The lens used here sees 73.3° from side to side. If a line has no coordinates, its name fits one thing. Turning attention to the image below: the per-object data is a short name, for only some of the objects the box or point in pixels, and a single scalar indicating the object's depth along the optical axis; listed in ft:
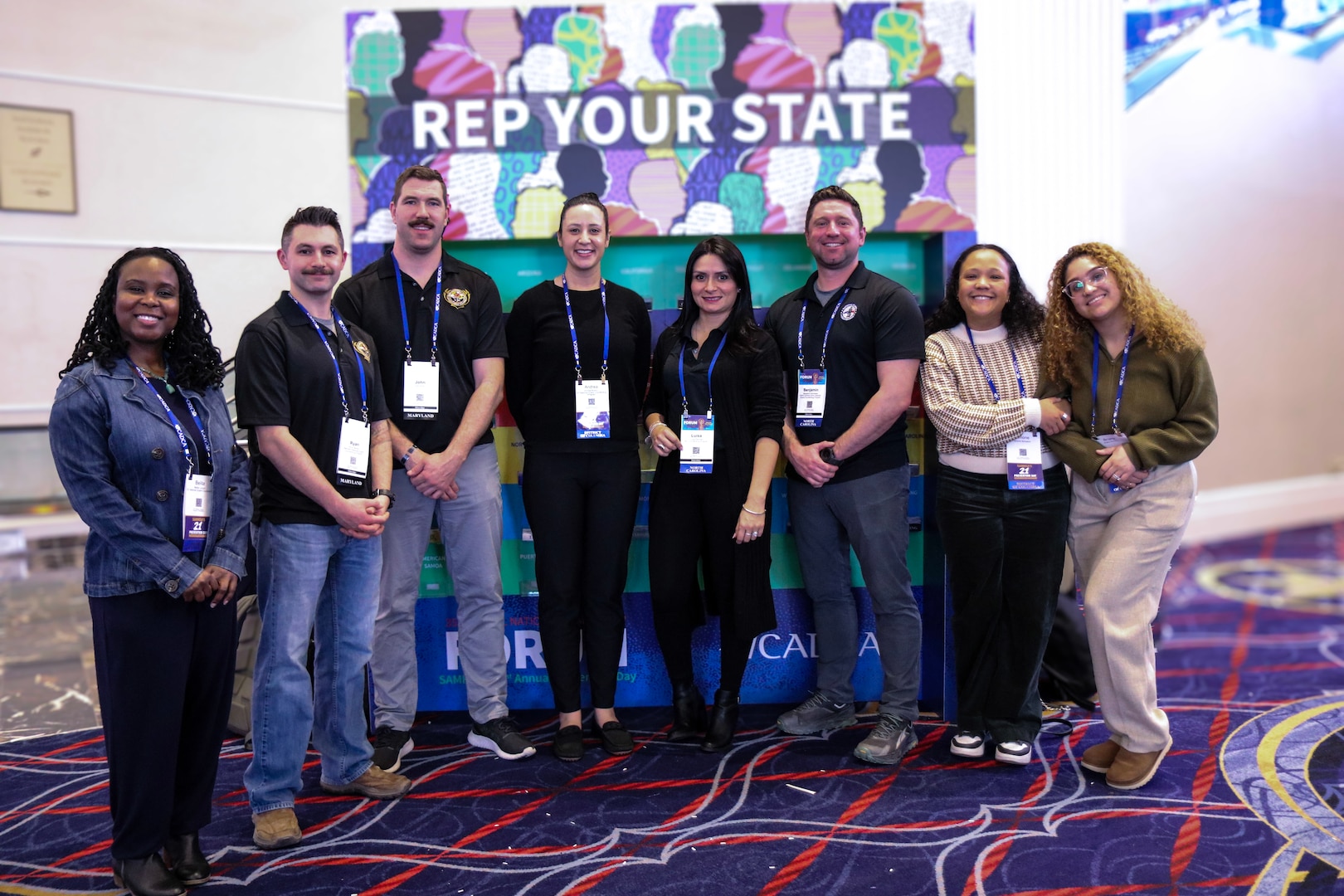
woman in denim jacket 6.38
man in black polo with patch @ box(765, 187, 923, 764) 9.36
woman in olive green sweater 8.48
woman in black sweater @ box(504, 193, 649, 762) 9.45
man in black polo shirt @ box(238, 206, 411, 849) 7.48
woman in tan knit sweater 8.95
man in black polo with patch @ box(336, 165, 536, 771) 9.19
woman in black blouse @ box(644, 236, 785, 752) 9.43
